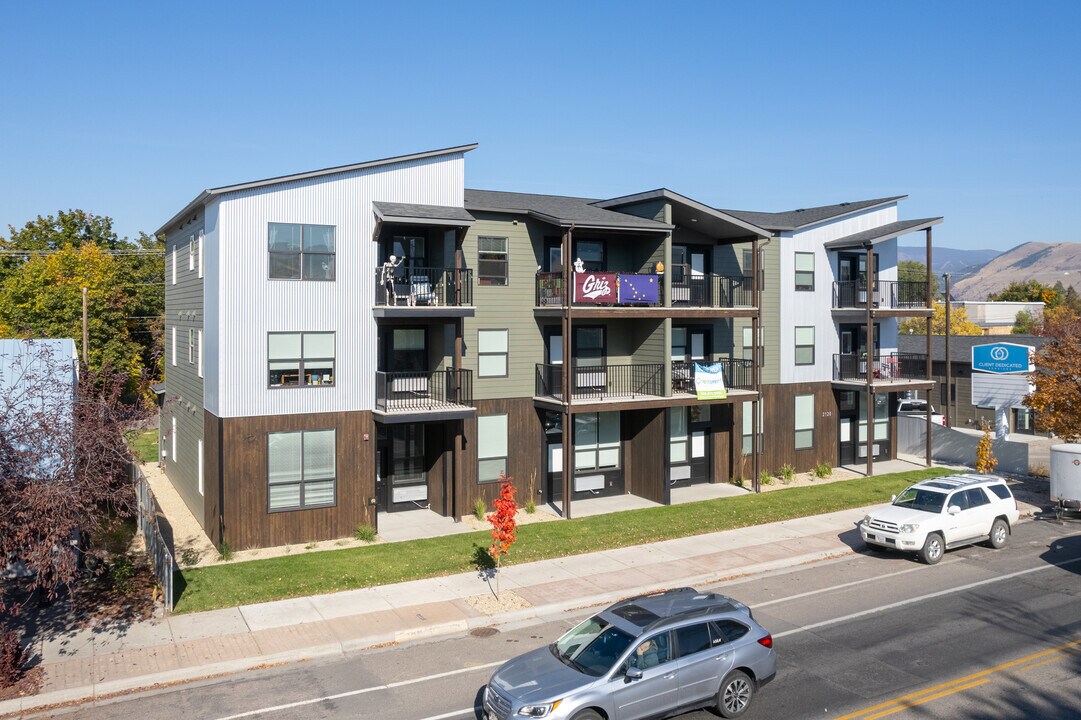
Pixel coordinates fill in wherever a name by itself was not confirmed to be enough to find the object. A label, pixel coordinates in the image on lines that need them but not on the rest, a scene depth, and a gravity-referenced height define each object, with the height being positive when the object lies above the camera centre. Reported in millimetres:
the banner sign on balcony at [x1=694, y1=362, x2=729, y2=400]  26844 -911
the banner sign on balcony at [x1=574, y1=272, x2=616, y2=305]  24922 +1957
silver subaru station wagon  10950 -4305
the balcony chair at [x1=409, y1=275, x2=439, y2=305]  23097 +1783
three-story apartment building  21531 +300
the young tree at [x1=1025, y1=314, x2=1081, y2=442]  27781 -1316
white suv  20500 -4126
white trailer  24469 -3645
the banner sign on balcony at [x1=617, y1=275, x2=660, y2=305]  25547 +1960
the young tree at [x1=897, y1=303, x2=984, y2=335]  70250 +2447
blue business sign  41281 -276
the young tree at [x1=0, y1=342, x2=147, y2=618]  12602 -1839
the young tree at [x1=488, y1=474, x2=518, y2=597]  17453 -3492
